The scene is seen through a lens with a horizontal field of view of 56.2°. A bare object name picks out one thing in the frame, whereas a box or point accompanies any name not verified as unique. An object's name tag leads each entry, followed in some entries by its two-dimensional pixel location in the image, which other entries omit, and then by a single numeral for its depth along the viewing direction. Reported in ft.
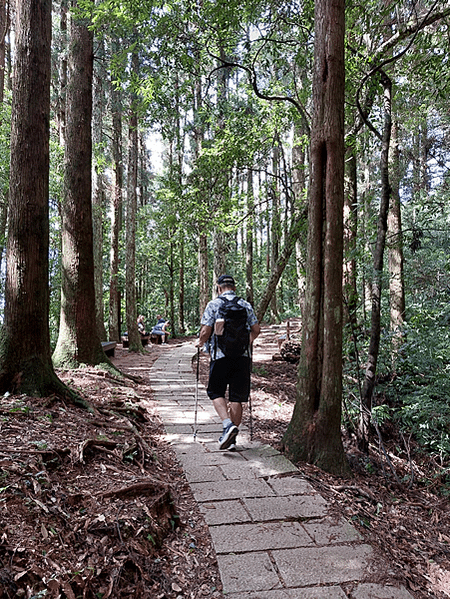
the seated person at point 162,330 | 64.64
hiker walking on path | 15.37
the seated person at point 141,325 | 58.49
